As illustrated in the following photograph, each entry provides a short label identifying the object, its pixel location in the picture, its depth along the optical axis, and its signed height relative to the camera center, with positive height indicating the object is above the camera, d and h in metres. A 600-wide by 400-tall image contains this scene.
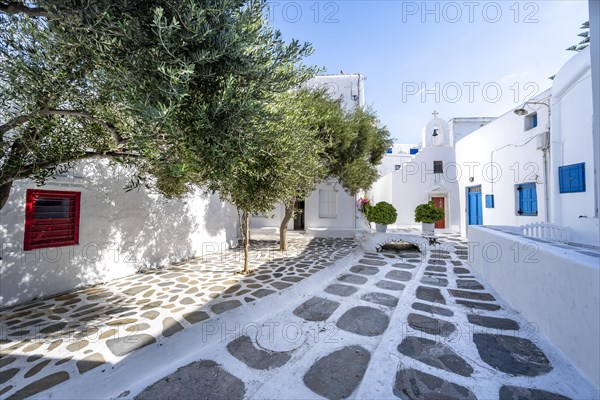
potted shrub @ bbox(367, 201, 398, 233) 11.27 -0.22
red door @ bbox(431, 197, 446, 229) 17.92 +0.38
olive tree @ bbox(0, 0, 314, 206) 2.60 +1.65
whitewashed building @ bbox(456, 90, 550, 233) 9.12 +1.84
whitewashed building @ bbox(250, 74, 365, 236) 14.27 -0.32
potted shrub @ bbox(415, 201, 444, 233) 12.52 -0.27
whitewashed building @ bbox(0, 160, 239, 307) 5.06 -0.64
